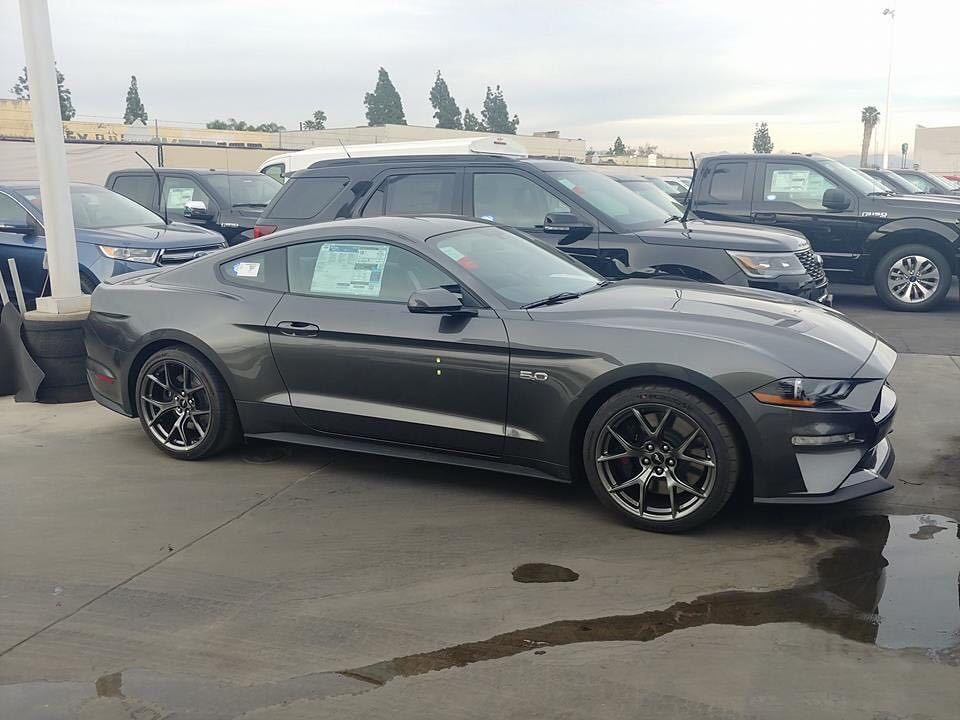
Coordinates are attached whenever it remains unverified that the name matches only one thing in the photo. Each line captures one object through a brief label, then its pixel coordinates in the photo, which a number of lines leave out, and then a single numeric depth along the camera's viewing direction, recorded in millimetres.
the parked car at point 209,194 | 13148
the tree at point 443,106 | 90625
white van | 14656
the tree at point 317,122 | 93894
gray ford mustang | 4359
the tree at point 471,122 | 94356
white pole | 7305
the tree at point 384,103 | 89250
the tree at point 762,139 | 114606
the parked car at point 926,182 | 17594
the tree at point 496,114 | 96062
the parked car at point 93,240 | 9492
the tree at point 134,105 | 90000
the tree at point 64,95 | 86625
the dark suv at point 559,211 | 7852
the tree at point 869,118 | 99688
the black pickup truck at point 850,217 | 11250
